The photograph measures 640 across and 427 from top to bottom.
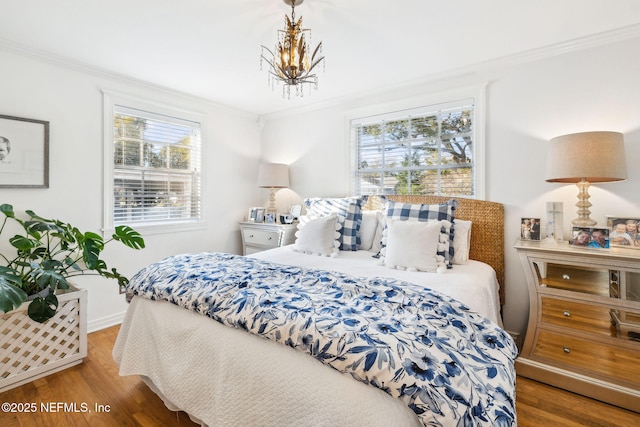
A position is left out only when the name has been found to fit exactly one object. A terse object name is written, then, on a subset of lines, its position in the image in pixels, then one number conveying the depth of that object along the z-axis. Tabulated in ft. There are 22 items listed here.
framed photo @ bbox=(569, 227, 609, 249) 6.38
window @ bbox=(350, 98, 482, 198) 9.23
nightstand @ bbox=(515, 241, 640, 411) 5.90
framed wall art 7.55
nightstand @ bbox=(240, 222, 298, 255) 11.27
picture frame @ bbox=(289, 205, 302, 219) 12.50
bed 2.92
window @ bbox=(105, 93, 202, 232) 9.73
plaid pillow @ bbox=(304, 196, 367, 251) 8.96
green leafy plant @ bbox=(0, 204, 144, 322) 5.93
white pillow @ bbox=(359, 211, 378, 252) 9.07
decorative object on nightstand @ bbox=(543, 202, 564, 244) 7.24
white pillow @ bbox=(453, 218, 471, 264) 7.74
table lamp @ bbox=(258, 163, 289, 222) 12.19
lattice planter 6.35
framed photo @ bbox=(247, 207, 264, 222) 12.43
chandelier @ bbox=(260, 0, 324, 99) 5.88
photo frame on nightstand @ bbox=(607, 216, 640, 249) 6.45
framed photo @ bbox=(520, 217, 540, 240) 7.38
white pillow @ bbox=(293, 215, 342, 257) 8.57
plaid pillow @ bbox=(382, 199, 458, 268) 7.88
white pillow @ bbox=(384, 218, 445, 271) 6.89
